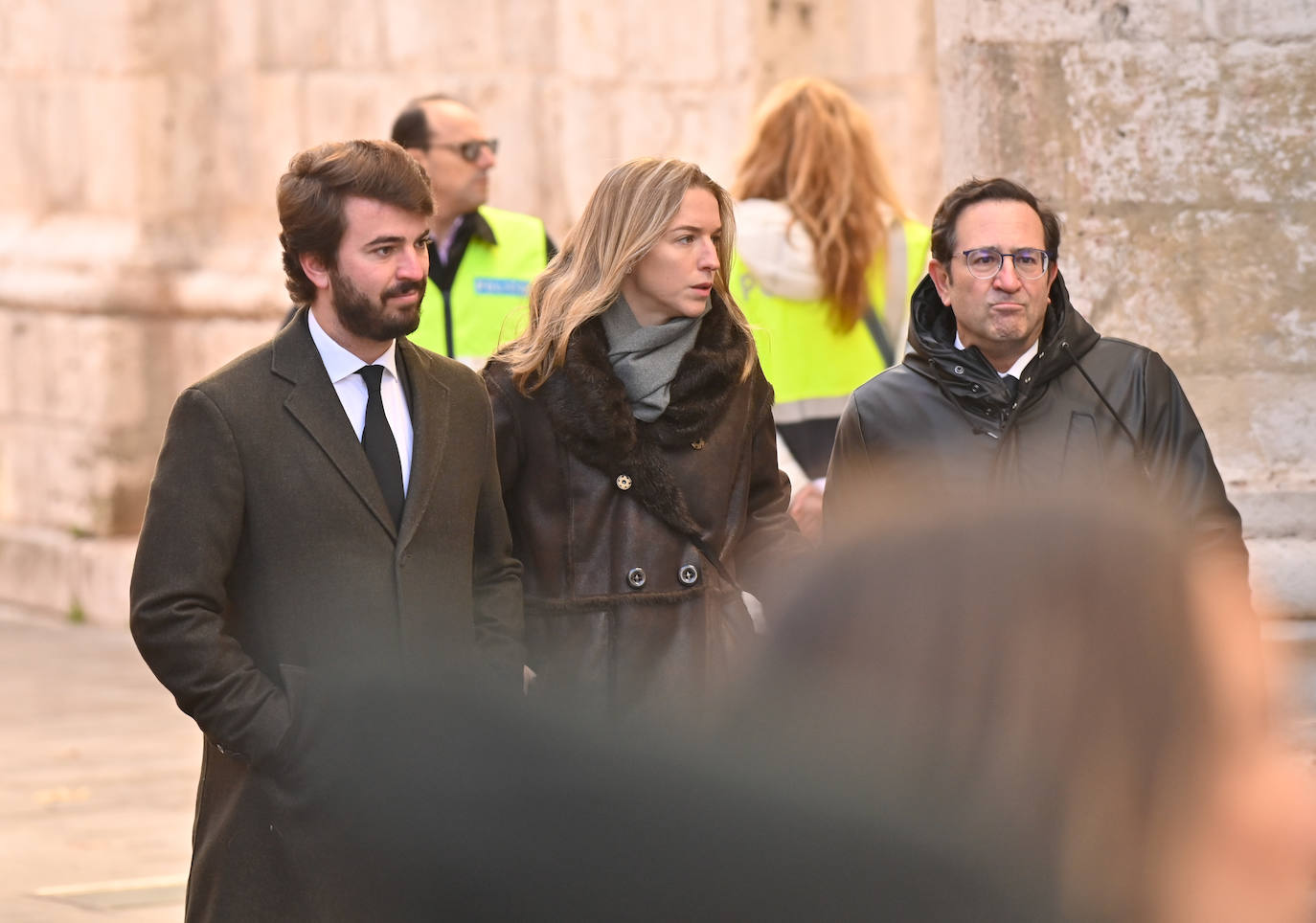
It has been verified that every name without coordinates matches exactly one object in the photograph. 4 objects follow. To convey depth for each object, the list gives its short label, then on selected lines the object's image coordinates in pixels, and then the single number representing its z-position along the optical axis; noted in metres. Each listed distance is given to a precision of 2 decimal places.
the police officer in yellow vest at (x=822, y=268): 10.10
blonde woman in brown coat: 7.57
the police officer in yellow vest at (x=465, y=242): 10.99
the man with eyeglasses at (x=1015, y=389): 6.89
